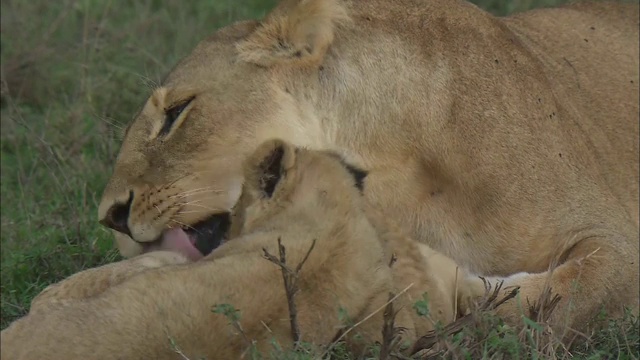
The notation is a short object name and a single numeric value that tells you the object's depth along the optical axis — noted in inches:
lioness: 311.3
